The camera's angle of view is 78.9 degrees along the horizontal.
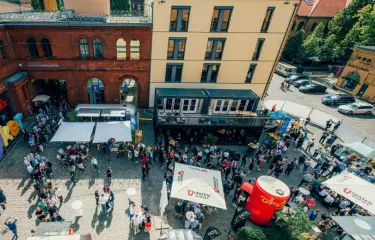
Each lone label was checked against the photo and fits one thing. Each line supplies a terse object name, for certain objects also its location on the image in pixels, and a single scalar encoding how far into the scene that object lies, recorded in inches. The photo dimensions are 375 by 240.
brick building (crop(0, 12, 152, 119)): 773.3
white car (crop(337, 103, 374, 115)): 1242.9
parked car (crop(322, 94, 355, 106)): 1333.7
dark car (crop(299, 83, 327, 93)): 1468.1
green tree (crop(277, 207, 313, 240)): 470.6
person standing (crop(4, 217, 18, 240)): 457.7
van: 1728.5
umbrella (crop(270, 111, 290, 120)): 932.0
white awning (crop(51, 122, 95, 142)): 690.2
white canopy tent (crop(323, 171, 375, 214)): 564.4
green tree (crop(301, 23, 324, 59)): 1768.0
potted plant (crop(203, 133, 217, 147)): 812.6
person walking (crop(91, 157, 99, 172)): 642.8
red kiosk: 525.2
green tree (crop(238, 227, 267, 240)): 474.8
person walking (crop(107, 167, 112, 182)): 621.2
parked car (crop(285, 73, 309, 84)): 1577.3
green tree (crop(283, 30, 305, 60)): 1852.9
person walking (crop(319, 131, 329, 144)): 933.8
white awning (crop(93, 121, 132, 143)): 714.5
